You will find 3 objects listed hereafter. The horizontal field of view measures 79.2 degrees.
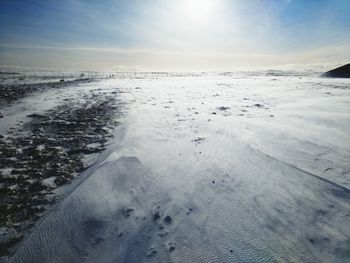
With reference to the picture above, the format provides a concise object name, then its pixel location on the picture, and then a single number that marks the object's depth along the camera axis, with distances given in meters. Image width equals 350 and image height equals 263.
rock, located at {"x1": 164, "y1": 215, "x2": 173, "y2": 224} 2.88
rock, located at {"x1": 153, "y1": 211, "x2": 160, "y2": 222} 2.93
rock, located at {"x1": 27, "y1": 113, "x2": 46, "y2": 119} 8.50
